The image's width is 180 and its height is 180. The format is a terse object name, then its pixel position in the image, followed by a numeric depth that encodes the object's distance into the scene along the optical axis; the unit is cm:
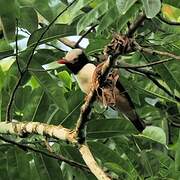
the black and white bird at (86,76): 641
